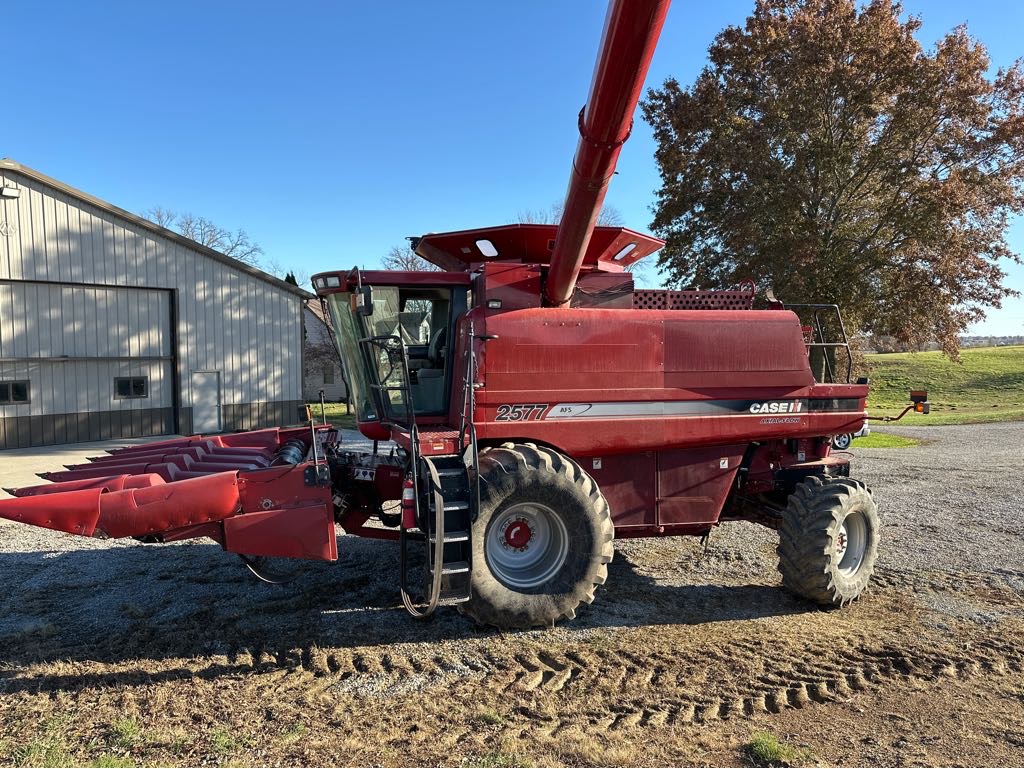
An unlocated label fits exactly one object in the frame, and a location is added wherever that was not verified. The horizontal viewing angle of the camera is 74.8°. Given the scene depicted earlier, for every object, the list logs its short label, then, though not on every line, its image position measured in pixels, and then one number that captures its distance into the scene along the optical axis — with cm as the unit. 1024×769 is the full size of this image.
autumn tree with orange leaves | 1491
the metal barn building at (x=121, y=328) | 1566
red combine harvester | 458
